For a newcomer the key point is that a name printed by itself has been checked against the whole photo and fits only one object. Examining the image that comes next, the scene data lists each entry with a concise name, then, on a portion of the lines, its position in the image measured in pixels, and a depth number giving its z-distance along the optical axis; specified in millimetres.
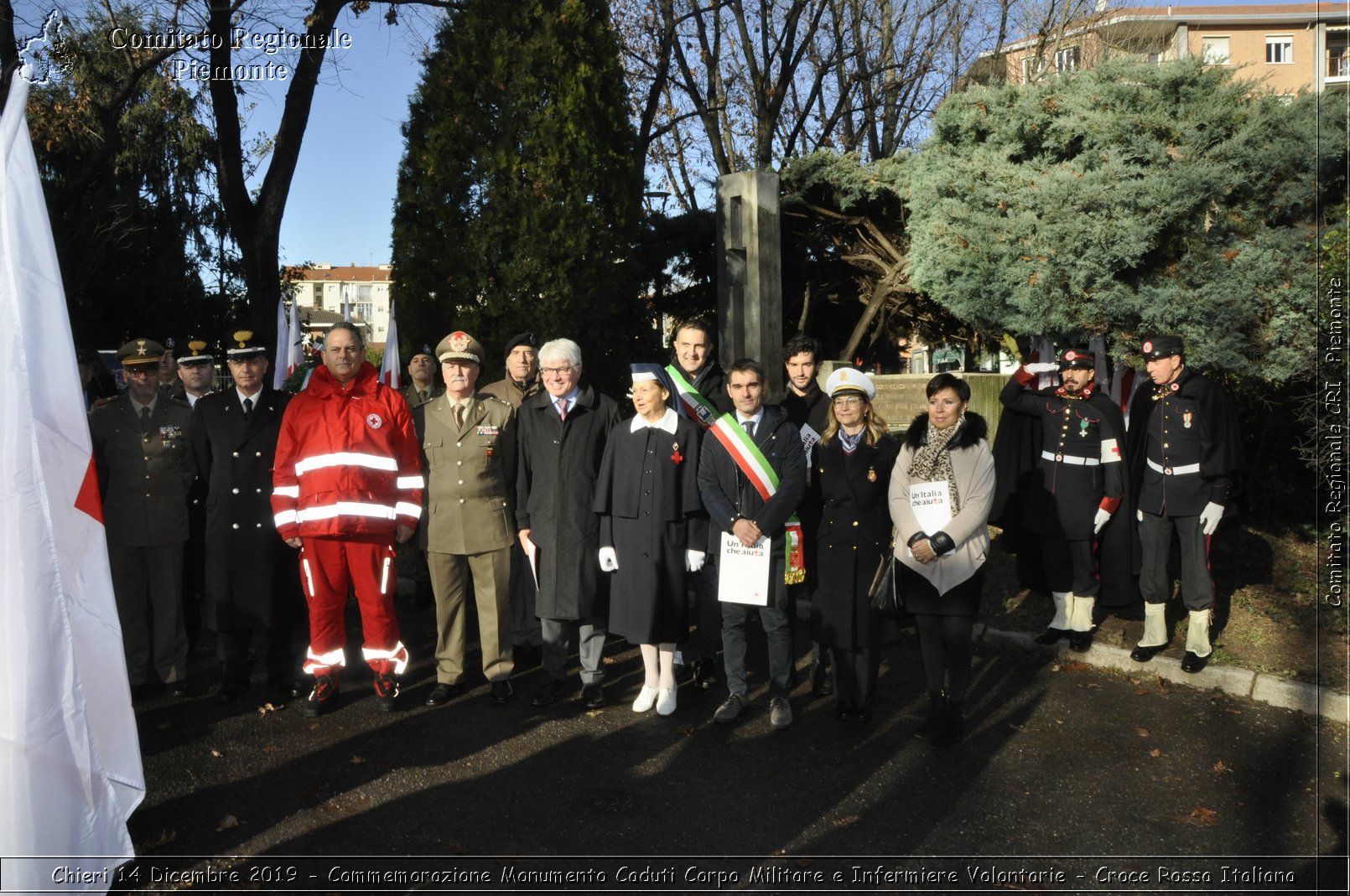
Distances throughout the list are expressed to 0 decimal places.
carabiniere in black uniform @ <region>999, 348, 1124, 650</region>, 6926
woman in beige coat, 5371
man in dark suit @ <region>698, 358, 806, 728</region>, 5703
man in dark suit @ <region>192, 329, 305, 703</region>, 6230
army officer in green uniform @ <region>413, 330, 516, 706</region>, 6160
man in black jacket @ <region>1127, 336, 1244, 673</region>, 6398
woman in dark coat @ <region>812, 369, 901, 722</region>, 5703
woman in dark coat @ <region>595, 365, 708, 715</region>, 5902
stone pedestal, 9617
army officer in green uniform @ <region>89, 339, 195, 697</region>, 6312
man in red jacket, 5773
